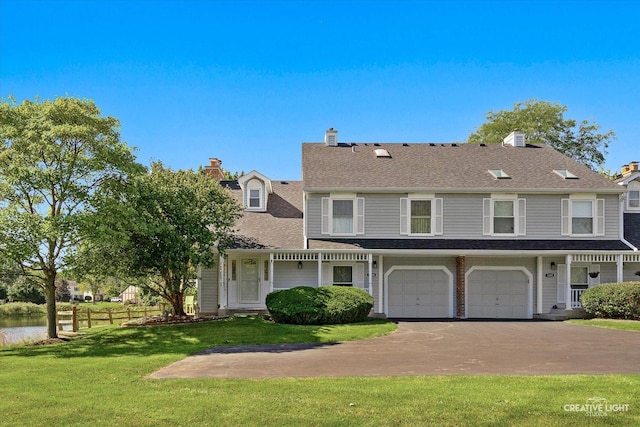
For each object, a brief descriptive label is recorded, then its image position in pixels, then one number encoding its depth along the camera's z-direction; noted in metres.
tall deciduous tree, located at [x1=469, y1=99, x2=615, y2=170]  42.19
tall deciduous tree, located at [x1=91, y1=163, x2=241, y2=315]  19.83
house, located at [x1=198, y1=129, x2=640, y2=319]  24.36
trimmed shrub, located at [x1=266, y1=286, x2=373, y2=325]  20.09
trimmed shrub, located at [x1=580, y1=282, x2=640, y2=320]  21.34
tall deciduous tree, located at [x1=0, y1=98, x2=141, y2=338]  17.50
